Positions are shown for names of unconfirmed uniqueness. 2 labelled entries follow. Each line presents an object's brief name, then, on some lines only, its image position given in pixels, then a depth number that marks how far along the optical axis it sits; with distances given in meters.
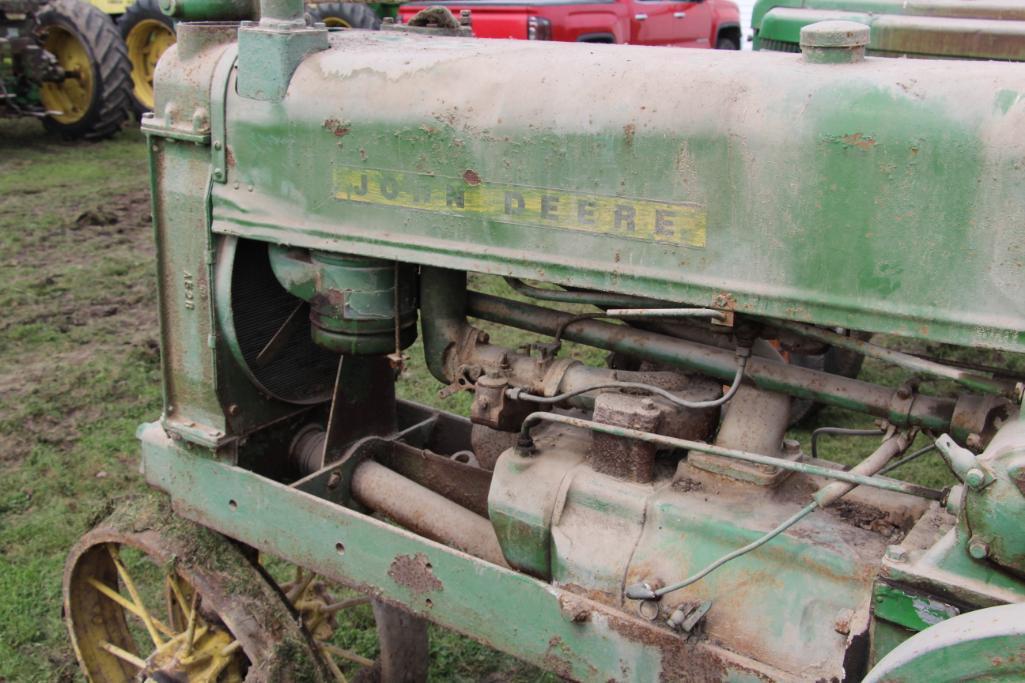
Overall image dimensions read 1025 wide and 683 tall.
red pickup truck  8.45
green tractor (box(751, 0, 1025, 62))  3.49
